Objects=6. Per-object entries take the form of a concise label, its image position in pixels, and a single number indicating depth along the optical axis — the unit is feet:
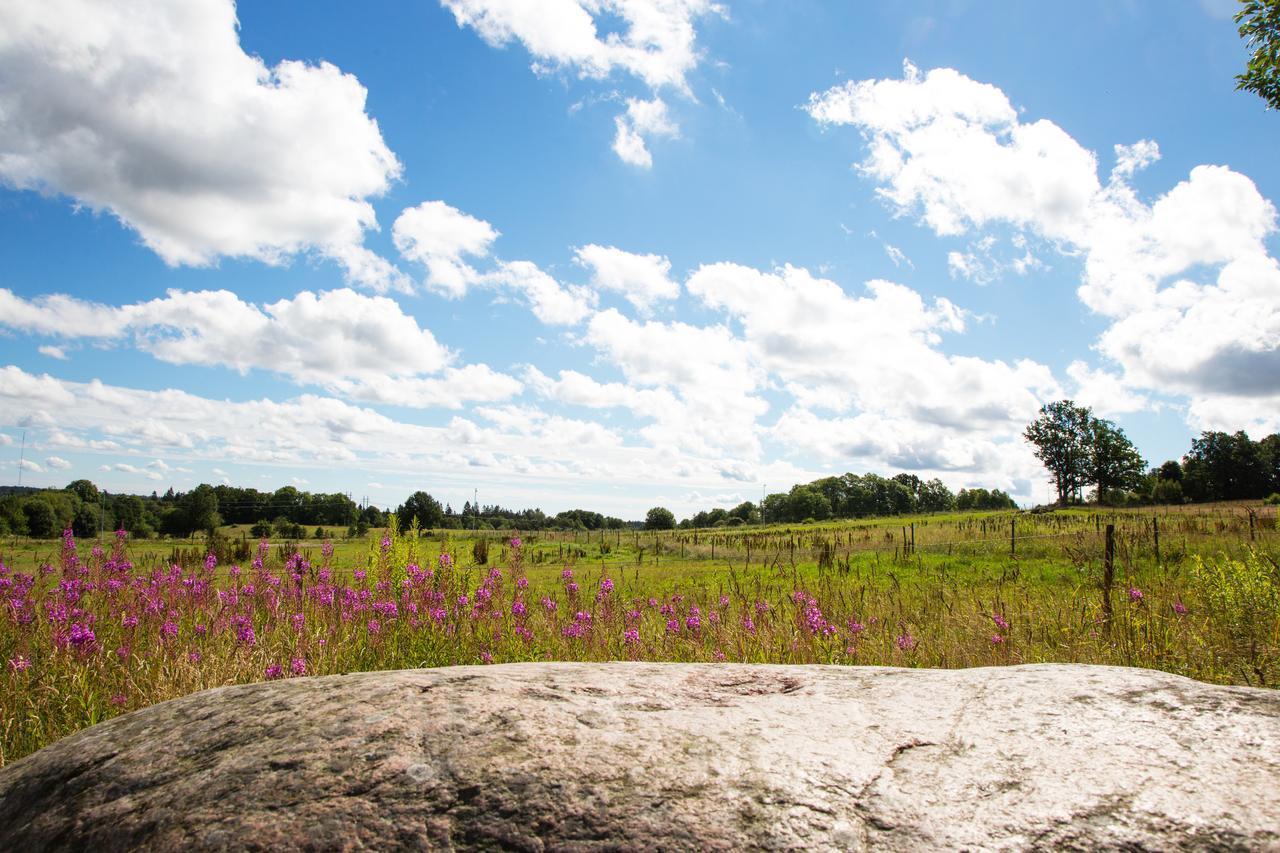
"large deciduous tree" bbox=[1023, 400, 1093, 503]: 290.15
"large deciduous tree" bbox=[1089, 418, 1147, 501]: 284.61
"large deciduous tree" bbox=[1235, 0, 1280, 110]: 31.76
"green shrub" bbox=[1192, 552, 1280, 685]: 17.20
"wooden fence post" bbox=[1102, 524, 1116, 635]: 22.20
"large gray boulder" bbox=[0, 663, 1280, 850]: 5.17
